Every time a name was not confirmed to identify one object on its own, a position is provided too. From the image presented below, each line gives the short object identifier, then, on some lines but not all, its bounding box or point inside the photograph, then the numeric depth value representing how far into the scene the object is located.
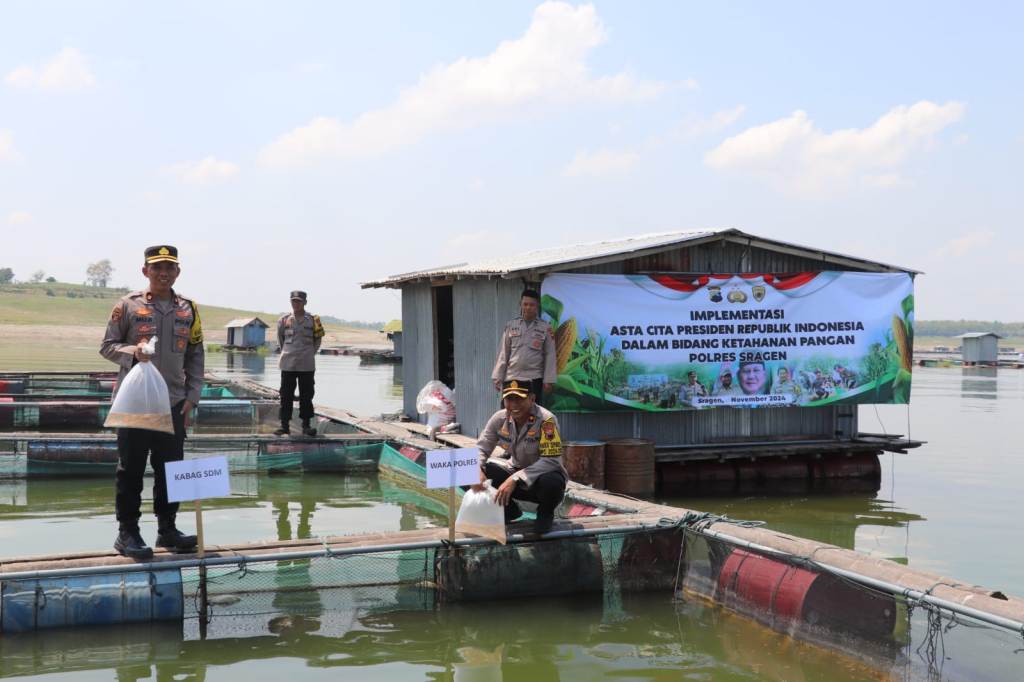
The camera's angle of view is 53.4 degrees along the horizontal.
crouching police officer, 7.15
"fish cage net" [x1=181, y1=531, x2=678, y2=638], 6.53
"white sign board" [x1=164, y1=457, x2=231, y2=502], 6.13
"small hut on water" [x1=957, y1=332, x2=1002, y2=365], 54.03
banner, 11.73
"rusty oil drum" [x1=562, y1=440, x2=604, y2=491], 11.17
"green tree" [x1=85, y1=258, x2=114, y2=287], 166.12
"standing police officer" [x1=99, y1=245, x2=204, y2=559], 6.31
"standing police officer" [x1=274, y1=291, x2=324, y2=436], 12.80
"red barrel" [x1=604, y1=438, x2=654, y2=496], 11.31
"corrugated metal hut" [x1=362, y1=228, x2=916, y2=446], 11.95
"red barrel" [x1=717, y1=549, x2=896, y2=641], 5.95
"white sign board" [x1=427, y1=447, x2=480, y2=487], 6.87
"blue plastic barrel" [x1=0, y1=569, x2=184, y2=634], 6.11
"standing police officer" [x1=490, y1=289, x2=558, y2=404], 10.45
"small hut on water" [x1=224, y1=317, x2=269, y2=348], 62.97
